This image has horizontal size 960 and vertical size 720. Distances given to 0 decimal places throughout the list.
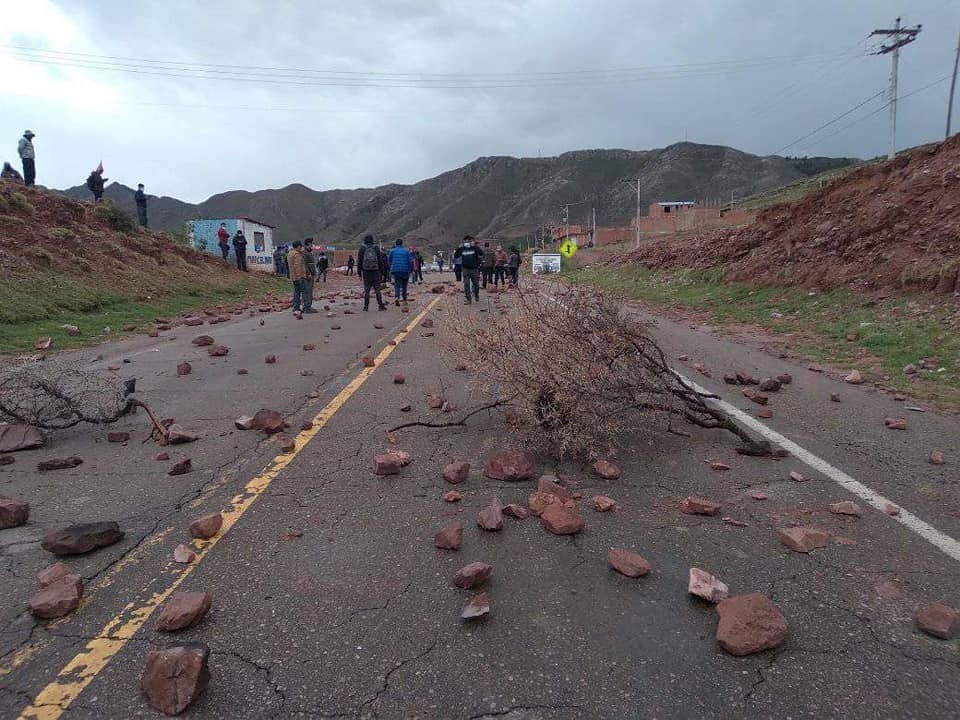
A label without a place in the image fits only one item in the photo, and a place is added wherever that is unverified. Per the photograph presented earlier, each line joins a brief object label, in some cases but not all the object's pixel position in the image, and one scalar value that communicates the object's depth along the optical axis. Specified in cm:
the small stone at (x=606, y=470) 459
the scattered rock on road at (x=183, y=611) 283
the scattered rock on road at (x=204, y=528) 371
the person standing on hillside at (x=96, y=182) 2730
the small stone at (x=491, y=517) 375
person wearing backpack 1755
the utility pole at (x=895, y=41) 3625
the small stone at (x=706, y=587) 299
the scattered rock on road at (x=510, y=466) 453
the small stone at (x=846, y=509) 393
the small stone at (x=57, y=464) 502
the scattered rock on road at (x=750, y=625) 264
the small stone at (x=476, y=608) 286
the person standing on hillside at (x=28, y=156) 2188
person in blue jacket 1848
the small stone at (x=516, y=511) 395
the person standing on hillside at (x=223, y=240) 3141
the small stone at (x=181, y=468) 484
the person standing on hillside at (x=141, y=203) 2870
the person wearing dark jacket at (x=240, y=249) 3221
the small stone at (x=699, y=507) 395
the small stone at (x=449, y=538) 352
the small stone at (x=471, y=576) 312
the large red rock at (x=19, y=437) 550
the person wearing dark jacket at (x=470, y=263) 1800
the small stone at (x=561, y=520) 372
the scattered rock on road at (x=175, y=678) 236
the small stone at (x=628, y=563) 323
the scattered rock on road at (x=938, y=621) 271
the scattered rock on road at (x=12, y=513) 394
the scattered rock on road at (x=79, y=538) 357
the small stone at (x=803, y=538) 351
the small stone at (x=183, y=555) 346
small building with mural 3960
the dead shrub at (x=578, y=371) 496
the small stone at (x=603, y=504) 403
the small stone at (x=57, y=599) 297
